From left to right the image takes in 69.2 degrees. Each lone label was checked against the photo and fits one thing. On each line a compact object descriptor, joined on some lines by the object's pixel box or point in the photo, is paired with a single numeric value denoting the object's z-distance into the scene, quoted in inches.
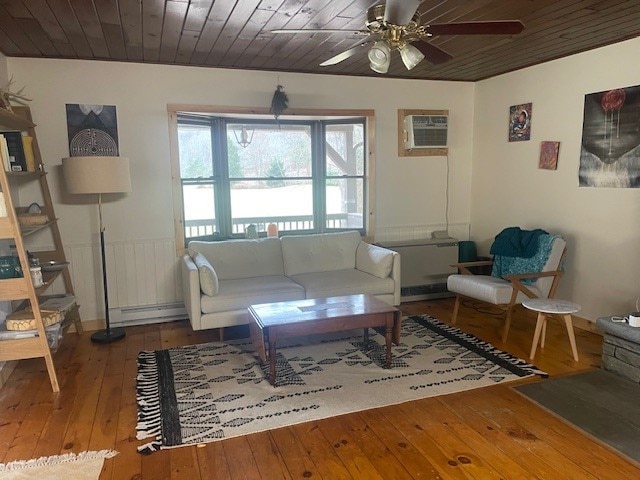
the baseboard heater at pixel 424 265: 193.6
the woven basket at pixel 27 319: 116.6
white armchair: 146.2
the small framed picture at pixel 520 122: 178.5
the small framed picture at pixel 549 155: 167.3
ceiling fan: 87.5
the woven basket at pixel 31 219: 131.7
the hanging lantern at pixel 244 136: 187.2
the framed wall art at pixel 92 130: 157.9
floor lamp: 143.2
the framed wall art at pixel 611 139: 140.6
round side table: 130.0
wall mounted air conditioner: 196.8
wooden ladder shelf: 109.8
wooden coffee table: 118.6
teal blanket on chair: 154.3
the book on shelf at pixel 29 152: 135.8
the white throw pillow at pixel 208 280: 143.1
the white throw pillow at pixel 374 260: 164.1
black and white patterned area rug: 103.6
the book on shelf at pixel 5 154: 117.1
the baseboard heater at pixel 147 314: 169.6
